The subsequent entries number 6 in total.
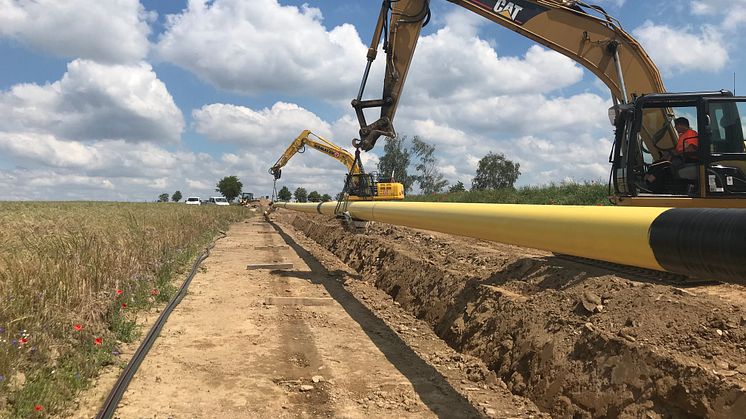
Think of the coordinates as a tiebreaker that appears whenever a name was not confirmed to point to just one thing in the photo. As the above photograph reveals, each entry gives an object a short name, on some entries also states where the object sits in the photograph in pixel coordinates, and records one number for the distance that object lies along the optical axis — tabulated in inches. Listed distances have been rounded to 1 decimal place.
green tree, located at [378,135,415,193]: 2876.5
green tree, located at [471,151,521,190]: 2541.8
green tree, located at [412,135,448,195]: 2915.8
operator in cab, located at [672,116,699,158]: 271.3
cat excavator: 264.1
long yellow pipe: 82.0
